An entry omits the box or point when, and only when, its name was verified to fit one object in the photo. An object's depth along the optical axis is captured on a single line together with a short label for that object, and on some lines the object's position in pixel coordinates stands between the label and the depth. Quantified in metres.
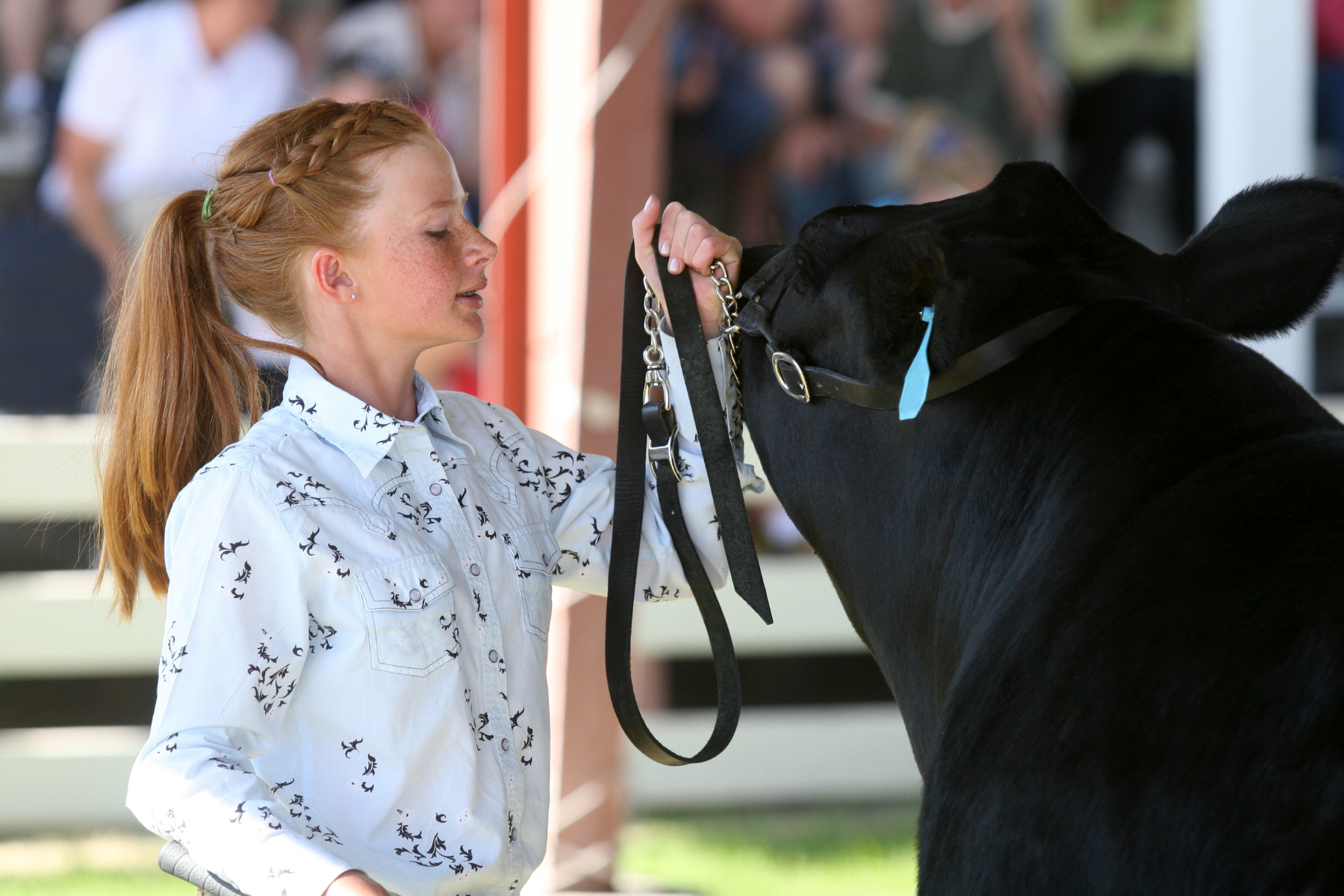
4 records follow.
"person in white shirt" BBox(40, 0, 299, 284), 14.76
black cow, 8.06
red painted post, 10.94
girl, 8.43
